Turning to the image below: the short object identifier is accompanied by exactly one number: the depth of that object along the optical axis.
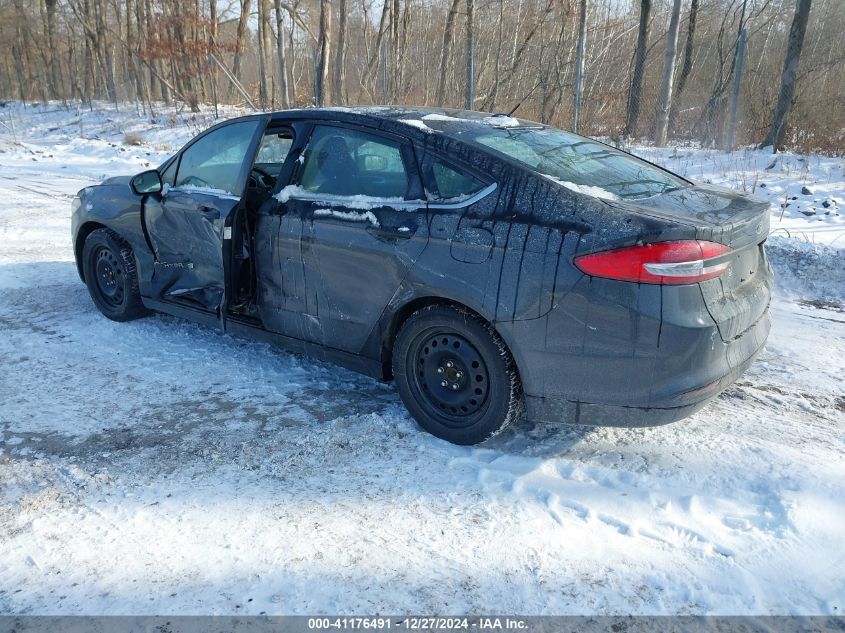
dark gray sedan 2.81
